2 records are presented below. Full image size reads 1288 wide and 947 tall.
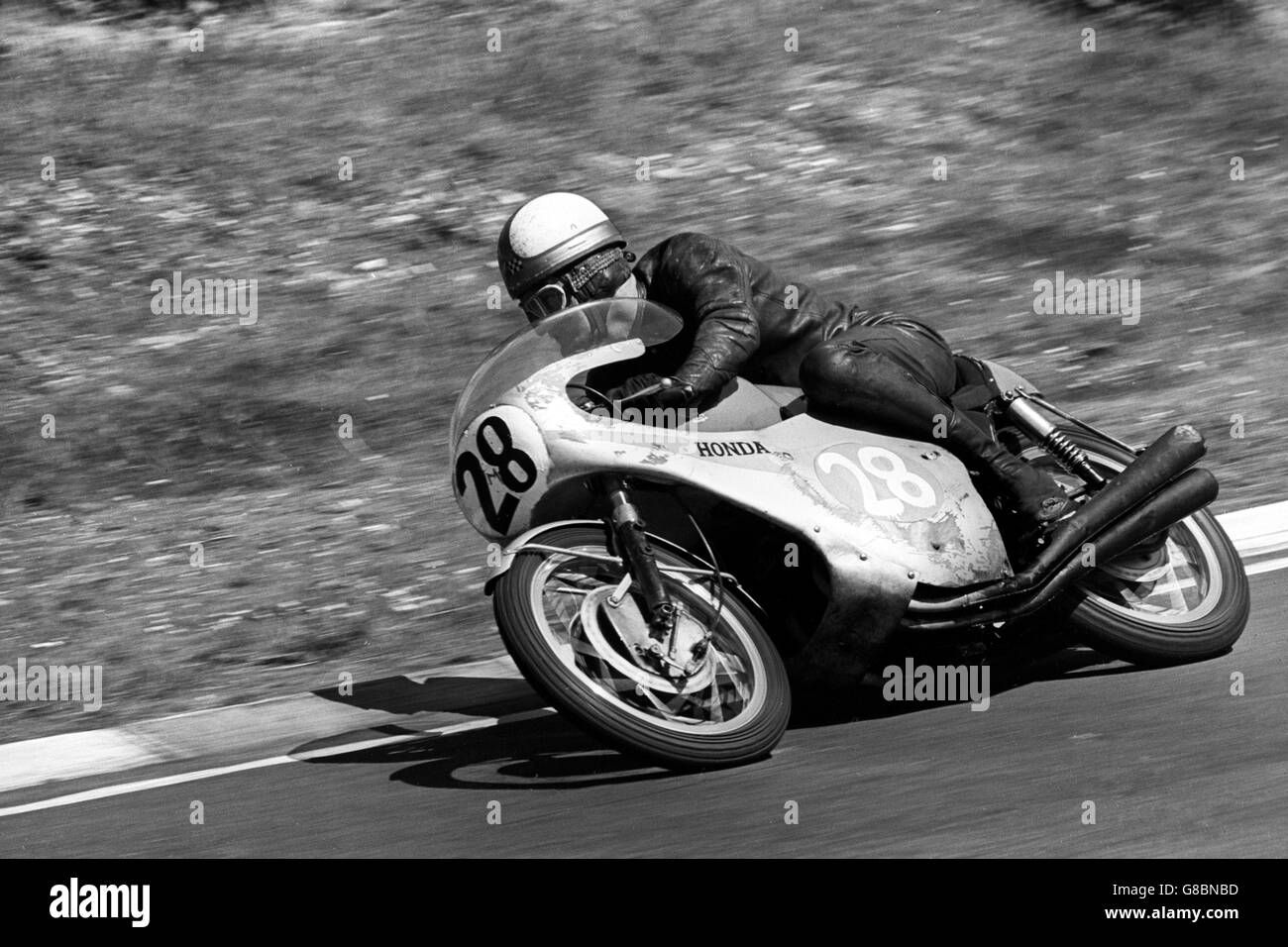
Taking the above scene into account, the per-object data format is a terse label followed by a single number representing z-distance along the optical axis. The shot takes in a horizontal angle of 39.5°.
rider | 5.45
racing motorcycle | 4.93
